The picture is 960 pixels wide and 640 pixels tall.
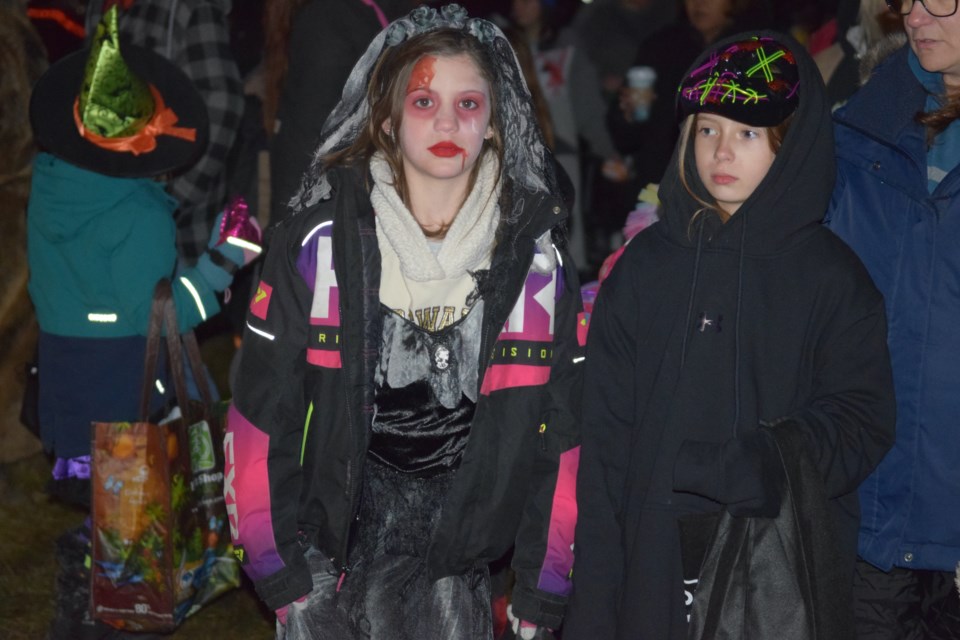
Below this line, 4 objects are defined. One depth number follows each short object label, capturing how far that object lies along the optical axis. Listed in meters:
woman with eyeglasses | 3.24
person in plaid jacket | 5.52
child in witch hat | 4.42
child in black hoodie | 2.97
